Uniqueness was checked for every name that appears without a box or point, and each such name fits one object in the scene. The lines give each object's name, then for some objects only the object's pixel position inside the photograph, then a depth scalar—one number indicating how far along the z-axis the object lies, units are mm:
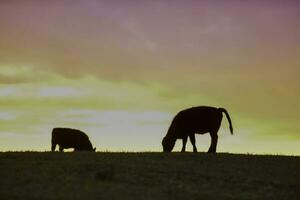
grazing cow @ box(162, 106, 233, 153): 35625
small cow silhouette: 46812
